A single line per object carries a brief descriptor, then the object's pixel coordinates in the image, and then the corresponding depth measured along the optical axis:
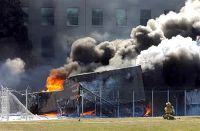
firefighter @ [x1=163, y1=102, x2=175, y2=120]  64.31
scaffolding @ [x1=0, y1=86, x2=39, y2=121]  72.94
